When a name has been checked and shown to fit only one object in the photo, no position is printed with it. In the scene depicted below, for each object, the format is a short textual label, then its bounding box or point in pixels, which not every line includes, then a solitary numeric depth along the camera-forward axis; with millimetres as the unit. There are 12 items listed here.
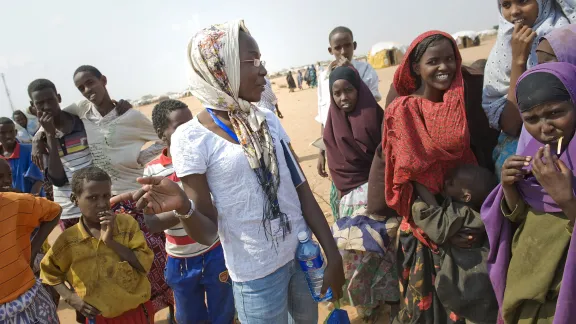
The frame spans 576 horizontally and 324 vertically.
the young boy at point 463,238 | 2174
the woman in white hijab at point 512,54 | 2033
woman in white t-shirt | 1658
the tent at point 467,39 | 40719
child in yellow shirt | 2525
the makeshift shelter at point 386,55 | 36719
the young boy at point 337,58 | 4445
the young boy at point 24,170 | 4156
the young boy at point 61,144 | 3211
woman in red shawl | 2162
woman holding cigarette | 1596
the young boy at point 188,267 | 2723
